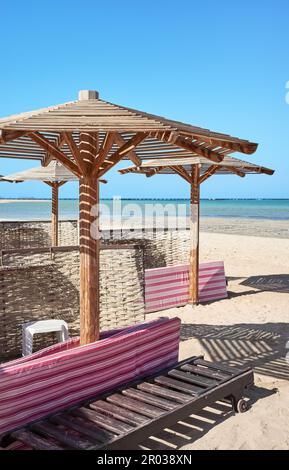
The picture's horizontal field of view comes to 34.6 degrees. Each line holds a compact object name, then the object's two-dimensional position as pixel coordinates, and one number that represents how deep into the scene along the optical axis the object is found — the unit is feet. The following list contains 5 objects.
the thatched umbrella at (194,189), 29.01
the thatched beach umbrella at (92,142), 11.06
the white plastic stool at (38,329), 17.19
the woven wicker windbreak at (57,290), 18.28
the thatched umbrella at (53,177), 35.24
